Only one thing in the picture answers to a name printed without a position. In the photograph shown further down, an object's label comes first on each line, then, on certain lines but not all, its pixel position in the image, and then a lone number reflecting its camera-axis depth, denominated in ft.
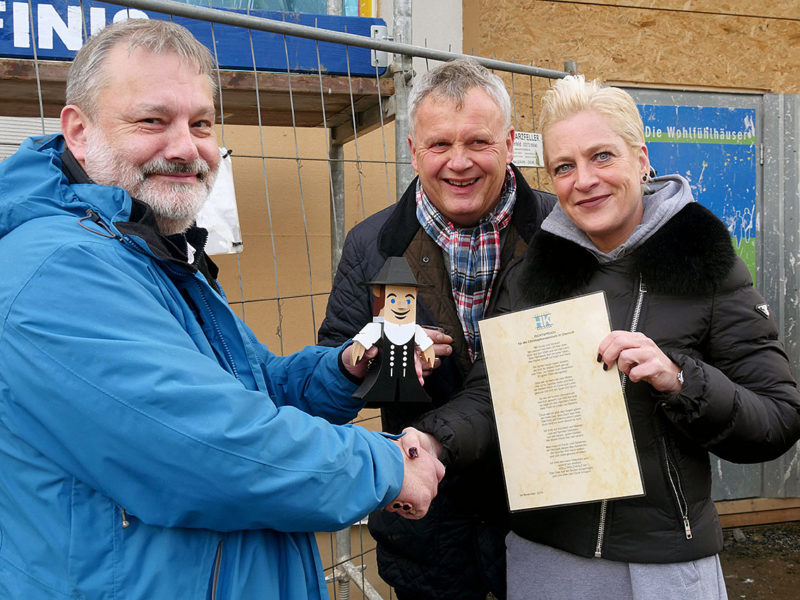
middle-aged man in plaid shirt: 8.00
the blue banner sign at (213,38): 9.23
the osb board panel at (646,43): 16.03
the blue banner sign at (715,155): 16.92
